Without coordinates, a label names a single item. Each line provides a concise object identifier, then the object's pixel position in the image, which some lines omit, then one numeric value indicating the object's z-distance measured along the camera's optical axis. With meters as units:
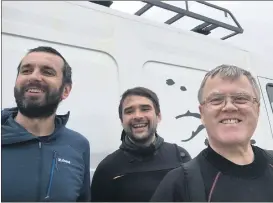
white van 1.80
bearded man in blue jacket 1.38
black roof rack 2.44
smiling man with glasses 1.25
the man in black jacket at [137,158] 1.83
